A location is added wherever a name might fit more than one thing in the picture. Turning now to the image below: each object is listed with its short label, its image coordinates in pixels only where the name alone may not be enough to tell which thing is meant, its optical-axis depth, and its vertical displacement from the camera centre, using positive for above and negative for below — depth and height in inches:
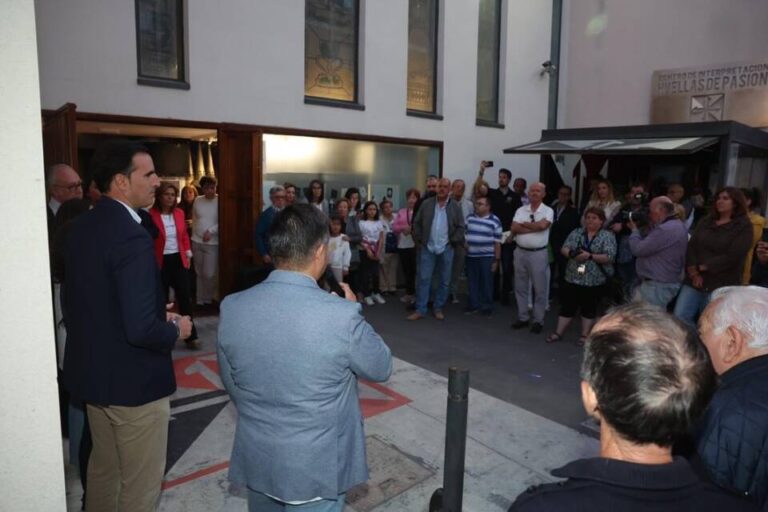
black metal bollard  108.1 -50.0
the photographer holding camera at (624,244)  295.4 -28.6
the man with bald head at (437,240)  297.6 -27.7
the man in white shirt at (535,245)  272.1 -26.9
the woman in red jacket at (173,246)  230.5 -26.3
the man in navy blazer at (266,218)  273.7 -16.0
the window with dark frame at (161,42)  274.1 +72.7
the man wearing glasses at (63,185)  159.2 -0.8
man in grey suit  73.3 -25.2
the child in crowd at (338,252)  301.3 -36.3
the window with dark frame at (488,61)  440.5 +105.8
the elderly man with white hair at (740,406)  68.6 -27.2
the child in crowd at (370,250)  334.6 -37.9
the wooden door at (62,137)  213.3 +18.2
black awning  322.7 +30.1
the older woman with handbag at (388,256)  355.9 -45.1
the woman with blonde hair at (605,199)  307.3 -3.9
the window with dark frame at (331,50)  338.0 +87.5
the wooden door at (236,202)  287.0 -8.9
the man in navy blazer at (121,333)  86.6 -24.5
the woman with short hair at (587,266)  241.3 -33.2
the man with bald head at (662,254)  219.9 -24.6
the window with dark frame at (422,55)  392.2 +97.7
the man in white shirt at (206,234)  303.6 -27.2
